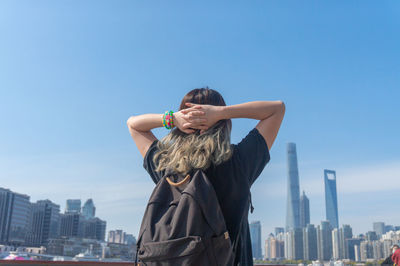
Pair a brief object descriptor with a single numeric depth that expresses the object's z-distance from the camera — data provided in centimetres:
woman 135
